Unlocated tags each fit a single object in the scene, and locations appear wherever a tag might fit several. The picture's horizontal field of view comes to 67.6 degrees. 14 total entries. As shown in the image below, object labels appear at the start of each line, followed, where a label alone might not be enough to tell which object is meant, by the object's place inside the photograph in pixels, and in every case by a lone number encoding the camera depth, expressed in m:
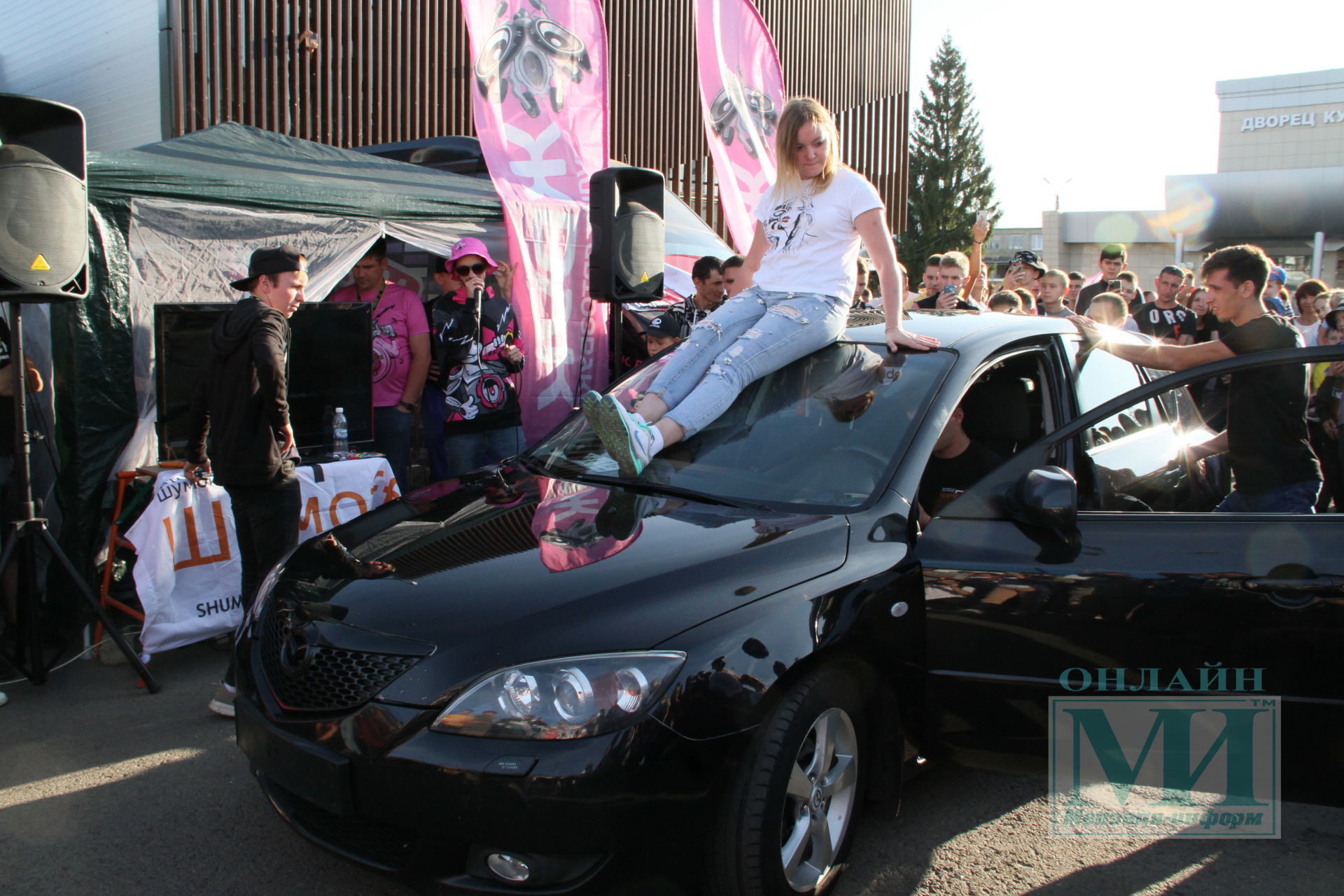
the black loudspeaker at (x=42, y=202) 4.05
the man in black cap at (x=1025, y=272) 8.14
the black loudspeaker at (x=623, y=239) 6.25
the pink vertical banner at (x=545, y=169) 6.95
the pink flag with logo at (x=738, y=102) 9.57
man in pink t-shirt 6.14
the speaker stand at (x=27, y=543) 4.14
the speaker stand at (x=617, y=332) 6.54
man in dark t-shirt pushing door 3.30
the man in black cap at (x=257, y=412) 3.99
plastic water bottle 5.51
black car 2.14
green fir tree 46.75
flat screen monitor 5.09
